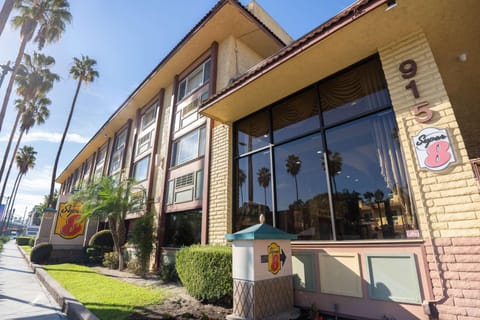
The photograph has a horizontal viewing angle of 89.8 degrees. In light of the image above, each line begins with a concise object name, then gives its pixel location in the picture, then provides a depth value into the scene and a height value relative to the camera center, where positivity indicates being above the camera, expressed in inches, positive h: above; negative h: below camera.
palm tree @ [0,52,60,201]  935.7 +606.3
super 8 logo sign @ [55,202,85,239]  605.5 +40.2
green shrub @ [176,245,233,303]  226.4 -34.6
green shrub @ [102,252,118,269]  493.7 -43.9
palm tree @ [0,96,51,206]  1156.3 +579.9
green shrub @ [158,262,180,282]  350.3 -50.3
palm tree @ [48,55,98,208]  1000.9 +670.2
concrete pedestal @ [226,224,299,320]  182.2 -29.2
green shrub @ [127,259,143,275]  411.2 -48.7
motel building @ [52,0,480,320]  164.4 +72.9
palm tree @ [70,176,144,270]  464.8 +68.2
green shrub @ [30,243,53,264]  530.2 -29.9
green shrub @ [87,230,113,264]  577.0 -17.7
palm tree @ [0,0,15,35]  261.7 +236.2
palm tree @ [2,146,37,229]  1787.6 +569.6
